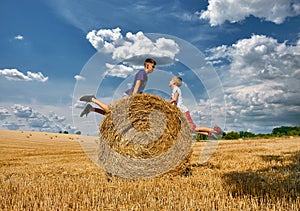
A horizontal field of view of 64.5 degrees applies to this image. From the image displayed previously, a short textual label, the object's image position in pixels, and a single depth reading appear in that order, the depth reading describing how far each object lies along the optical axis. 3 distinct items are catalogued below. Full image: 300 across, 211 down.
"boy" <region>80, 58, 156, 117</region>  4.36
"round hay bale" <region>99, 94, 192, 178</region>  4.26
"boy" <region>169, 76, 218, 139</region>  4.75
